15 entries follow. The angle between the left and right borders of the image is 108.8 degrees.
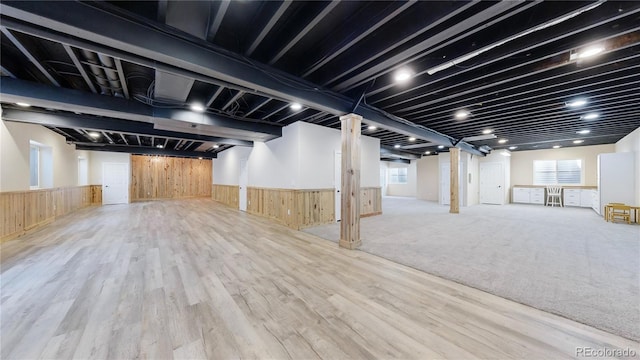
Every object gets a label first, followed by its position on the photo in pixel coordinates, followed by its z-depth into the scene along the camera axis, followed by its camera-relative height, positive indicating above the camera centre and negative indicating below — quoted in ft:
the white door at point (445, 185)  36.96 -0.91
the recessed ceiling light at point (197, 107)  15.02 +4.91
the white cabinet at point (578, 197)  31.55 -2.61
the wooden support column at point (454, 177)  27.63 +0.29
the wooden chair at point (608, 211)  22.11 -3.17
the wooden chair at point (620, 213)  21.34 -3.27
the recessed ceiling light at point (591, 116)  17.06 +4.78
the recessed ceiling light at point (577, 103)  14.36 +4.88
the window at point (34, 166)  19.85 +1.39
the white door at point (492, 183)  35.94 -0.62
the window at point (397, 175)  51.47 +0.95
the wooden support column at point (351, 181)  13.61 -0.07
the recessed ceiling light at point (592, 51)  8.43 +4.71
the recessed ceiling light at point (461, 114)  17.18 +5.08
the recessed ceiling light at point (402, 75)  10.58 +4.88
